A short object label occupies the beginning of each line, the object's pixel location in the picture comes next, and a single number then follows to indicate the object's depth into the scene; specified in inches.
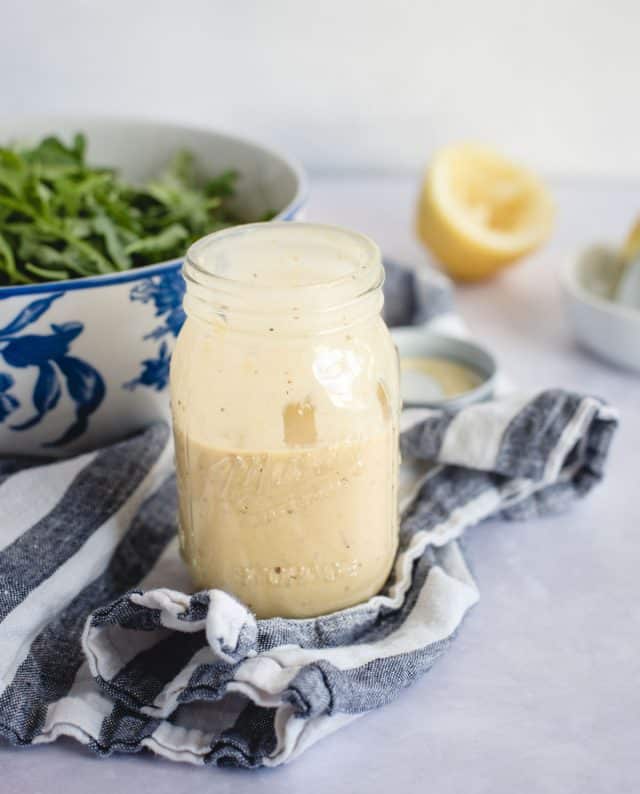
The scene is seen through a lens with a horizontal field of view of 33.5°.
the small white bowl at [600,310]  43.4
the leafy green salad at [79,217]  34.1
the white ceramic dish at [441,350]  38.2
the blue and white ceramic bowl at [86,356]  30.8
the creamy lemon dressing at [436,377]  38.1
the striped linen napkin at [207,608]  25.0
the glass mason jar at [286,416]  25.5
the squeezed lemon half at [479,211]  50.6
